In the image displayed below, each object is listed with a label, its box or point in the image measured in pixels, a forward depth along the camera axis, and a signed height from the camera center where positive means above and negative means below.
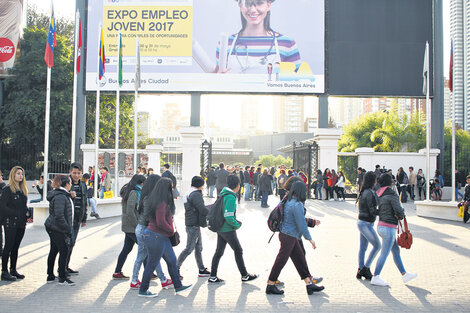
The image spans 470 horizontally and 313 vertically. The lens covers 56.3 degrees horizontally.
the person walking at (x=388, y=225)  6.40 -0.85
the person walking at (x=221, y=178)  15.94 -0.46
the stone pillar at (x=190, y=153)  21.48 +0.59
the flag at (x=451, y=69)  13.87 +3.18
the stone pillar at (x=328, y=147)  21.20 +0.94
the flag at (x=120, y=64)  16.20 +3.70
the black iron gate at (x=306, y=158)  21.22 +0.40
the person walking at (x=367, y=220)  6.61 -0.81
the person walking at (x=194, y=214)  6.50 -0.74
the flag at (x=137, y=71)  16.98 +3.64
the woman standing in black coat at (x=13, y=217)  6.48 -0.79
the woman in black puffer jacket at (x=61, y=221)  6.09 -0.80
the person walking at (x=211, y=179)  19.56 -0.61
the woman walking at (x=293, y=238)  5.79 -0.96
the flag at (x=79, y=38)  15.20 +4.36
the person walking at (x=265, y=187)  16.95 -0.82
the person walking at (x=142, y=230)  5.86 -0.93
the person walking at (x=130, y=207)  6.39 -0.62
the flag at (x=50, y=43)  12.41 +3.46
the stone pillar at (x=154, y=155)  21.27 +0.47
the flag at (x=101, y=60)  15.35 +3.67
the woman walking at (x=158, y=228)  5.59 -0.81
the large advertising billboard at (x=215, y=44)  21.67 +6.02
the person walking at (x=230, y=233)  6.20 -0.97
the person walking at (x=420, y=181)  20.15 -0.65
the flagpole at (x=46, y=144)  11.58 +0.52
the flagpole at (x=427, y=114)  15.52 +1.99
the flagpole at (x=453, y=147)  13.81 +0.63
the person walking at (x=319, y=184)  20.45 -0.84
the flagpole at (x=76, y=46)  14.80 +4.07
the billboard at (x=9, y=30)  23.73 +7.24
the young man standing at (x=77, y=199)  6.82 -0.55
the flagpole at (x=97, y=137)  14.44 +0.91
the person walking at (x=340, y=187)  20.16 -0.96
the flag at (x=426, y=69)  16.08 +3.63
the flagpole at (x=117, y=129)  15.11 +1.27
